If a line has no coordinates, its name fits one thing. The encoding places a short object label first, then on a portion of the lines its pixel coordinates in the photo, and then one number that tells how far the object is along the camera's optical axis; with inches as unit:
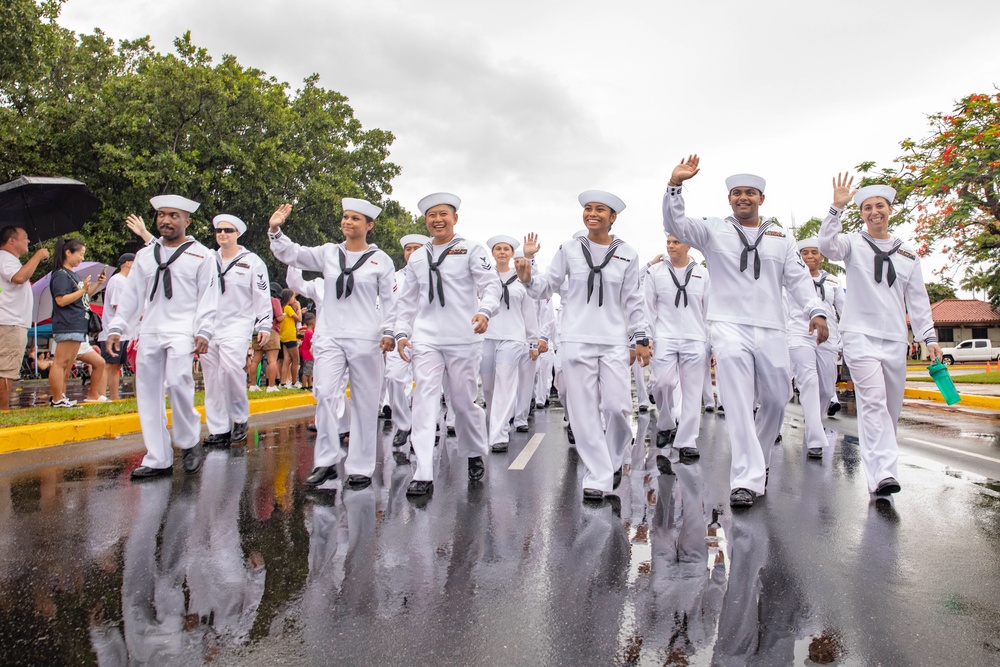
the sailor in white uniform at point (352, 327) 246.2
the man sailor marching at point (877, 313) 234.6
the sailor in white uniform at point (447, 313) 248.4
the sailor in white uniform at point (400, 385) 371.9
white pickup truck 1831.9
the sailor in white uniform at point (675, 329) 337.1
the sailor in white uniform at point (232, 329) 334.0
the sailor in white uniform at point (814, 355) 314.2
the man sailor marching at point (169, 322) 261.1
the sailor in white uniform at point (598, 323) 233.3
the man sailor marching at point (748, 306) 221.6
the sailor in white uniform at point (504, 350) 340.5
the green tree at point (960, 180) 759.7
